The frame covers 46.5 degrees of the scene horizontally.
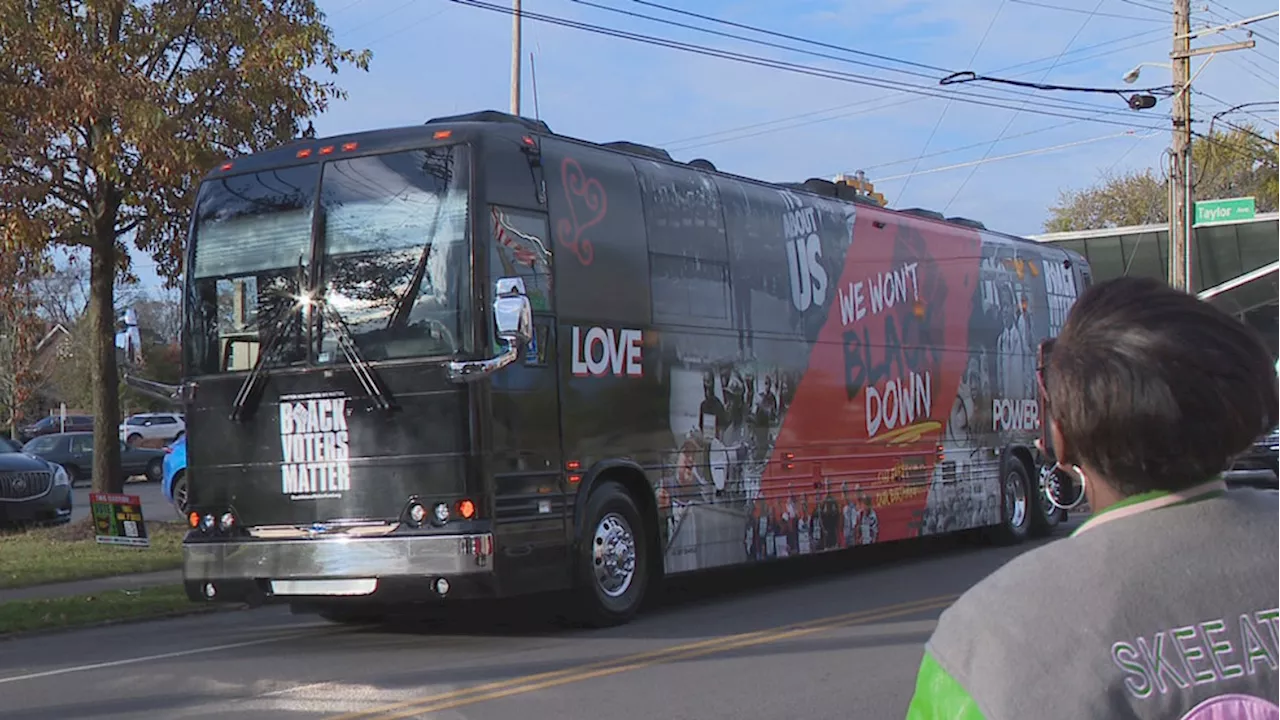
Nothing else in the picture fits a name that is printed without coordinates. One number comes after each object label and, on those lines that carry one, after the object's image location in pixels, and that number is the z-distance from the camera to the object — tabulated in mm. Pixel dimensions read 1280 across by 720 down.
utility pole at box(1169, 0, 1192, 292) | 27672
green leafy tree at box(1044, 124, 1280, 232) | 61156
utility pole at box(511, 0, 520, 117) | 26266
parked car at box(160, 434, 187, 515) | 22891
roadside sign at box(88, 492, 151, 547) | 16062
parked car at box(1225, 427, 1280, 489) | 25781
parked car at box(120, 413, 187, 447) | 52844
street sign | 29734
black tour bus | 10070
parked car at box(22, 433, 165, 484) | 39219
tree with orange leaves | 16703
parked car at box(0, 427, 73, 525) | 20344
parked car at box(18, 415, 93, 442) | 58662
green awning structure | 45281
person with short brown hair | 1945
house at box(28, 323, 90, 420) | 64500
